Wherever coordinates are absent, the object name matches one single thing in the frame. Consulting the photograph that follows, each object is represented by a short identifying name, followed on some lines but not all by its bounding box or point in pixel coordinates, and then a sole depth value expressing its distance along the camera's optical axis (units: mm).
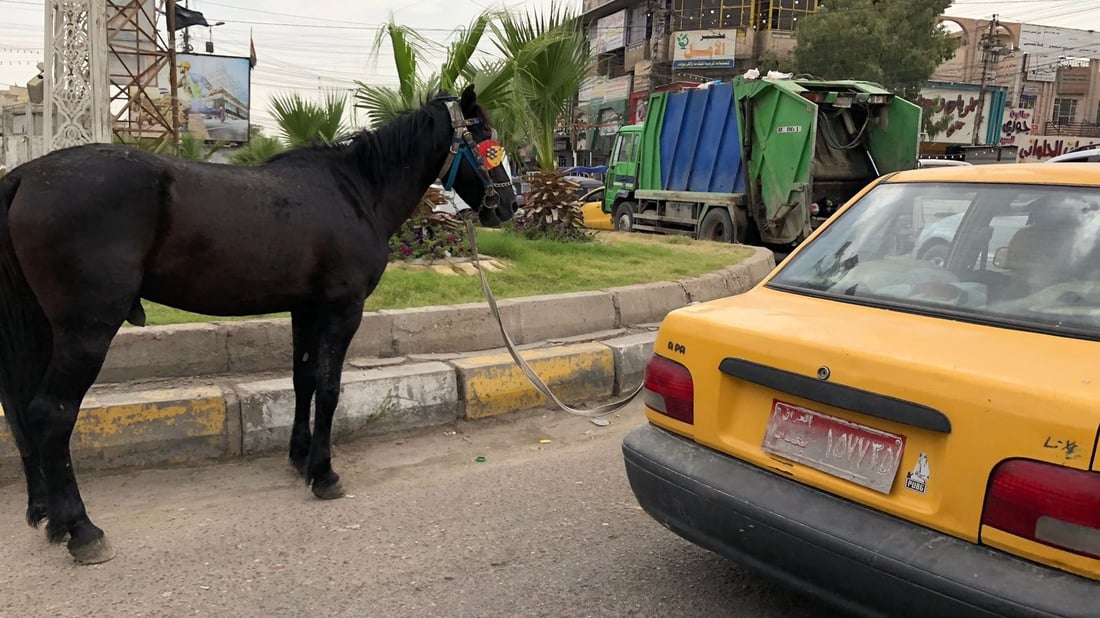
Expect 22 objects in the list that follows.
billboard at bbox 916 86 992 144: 35438
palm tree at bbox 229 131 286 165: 10031
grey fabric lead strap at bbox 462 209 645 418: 4281
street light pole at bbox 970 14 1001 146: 35250
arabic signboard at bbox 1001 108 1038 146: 37688
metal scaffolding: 19578
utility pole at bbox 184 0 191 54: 39925
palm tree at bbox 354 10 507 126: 8180
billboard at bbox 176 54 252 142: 36262
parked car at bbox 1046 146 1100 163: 11629
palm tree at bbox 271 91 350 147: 8172
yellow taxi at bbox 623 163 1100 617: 1897
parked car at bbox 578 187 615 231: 18328
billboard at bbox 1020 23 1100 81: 40500
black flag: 28578
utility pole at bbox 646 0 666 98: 39562
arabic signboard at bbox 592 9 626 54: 45125
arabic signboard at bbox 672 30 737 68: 37750
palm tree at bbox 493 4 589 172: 9062
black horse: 2965
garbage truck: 12086
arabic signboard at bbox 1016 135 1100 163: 34625
